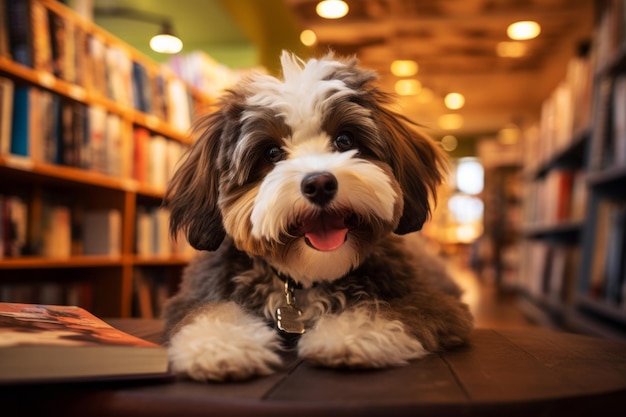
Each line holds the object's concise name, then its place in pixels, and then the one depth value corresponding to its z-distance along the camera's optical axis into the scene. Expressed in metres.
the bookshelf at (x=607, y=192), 3.12
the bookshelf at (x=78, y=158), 3.08
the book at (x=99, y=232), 3.96
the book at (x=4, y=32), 2.90
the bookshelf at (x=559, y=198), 4.39
